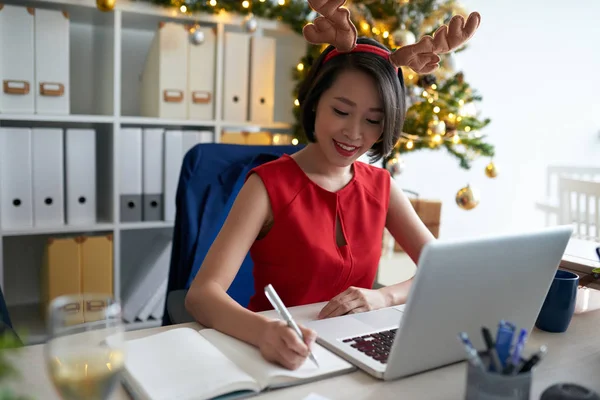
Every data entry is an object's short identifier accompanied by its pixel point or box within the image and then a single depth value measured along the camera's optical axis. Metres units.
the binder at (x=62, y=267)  2.23
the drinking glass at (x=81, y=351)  0.52
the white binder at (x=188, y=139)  2.43
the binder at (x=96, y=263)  2.29
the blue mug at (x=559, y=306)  0.99
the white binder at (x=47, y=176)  2.18
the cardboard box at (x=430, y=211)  2.58
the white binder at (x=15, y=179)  2.12
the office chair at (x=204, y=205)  1.50
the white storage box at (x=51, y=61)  2.13
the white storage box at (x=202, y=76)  2.40
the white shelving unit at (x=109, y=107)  2.27
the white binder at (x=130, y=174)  2.32
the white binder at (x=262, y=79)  2.52
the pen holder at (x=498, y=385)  0.59
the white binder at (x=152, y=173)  2.37
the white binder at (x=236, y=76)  2.46
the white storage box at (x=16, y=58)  2.07
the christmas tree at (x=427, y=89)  2.43
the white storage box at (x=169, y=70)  2.33
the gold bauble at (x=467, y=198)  2.52
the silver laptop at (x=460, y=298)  0.69
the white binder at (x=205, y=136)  2.46
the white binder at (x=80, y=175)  2.24
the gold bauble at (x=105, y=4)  2.08
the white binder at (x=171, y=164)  2.39
